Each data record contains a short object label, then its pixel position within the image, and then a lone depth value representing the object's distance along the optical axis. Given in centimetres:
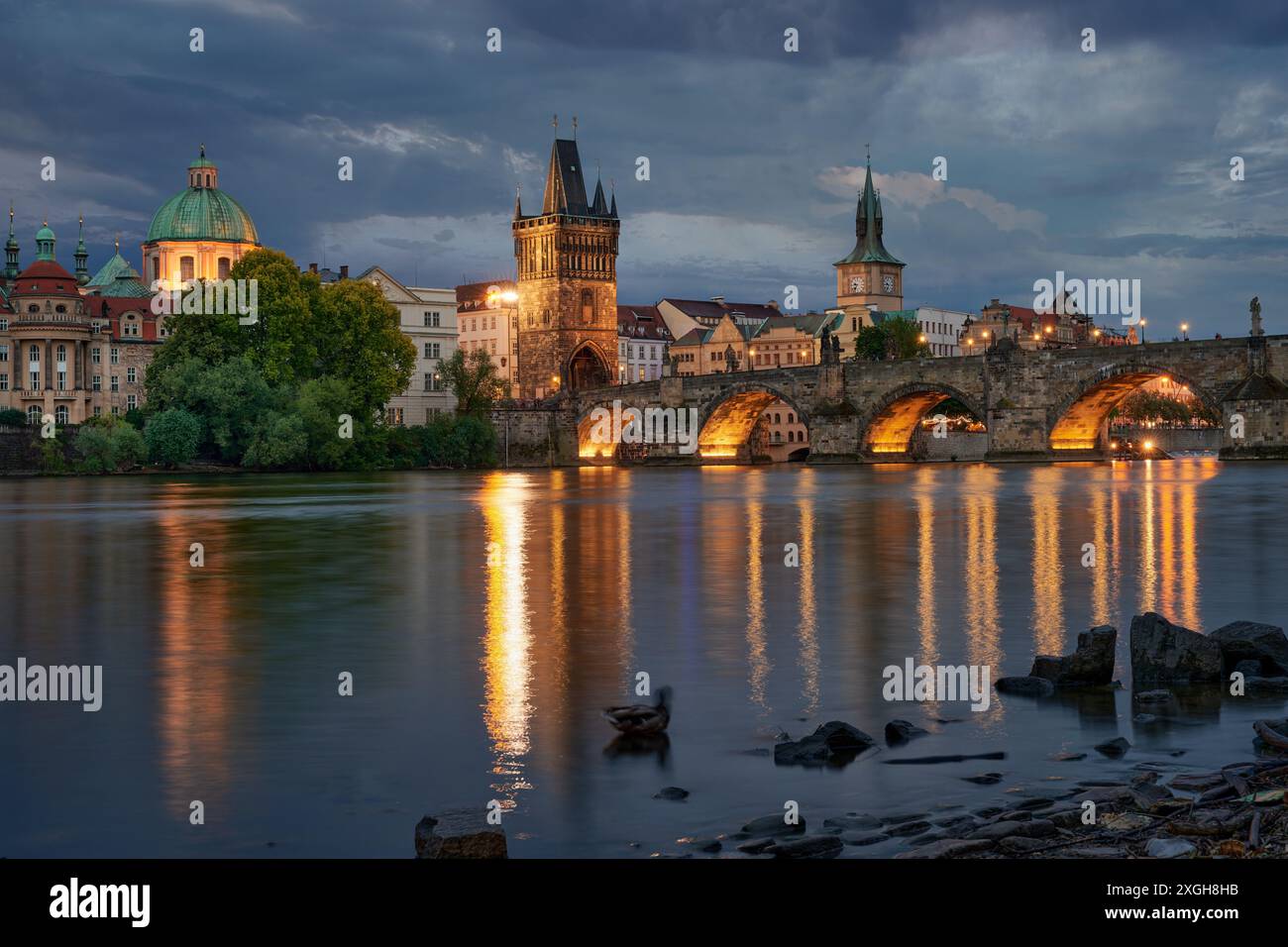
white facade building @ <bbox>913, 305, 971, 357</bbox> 17350
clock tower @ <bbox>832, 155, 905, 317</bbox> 18288
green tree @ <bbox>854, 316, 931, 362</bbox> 14238
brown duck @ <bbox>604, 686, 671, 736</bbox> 1096
